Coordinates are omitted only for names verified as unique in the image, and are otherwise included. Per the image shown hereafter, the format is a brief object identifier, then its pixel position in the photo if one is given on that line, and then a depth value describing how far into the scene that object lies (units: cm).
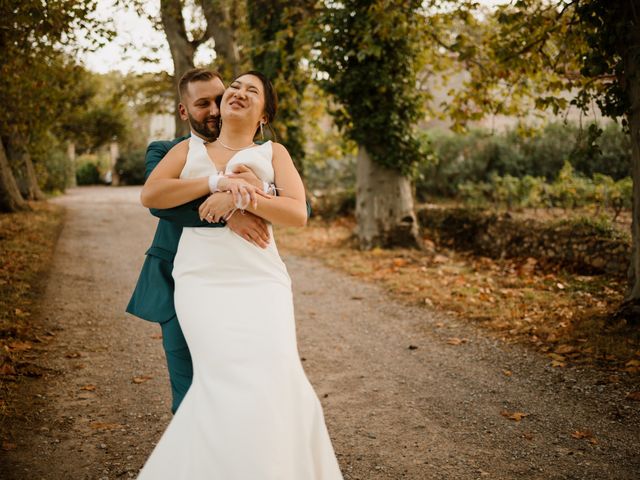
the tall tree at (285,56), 1192
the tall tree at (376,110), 1059
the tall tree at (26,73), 780
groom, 278
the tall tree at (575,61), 595
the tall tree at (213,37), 1534
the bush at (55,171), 3102
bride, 239
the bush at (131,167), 4406
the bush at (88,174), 4534
